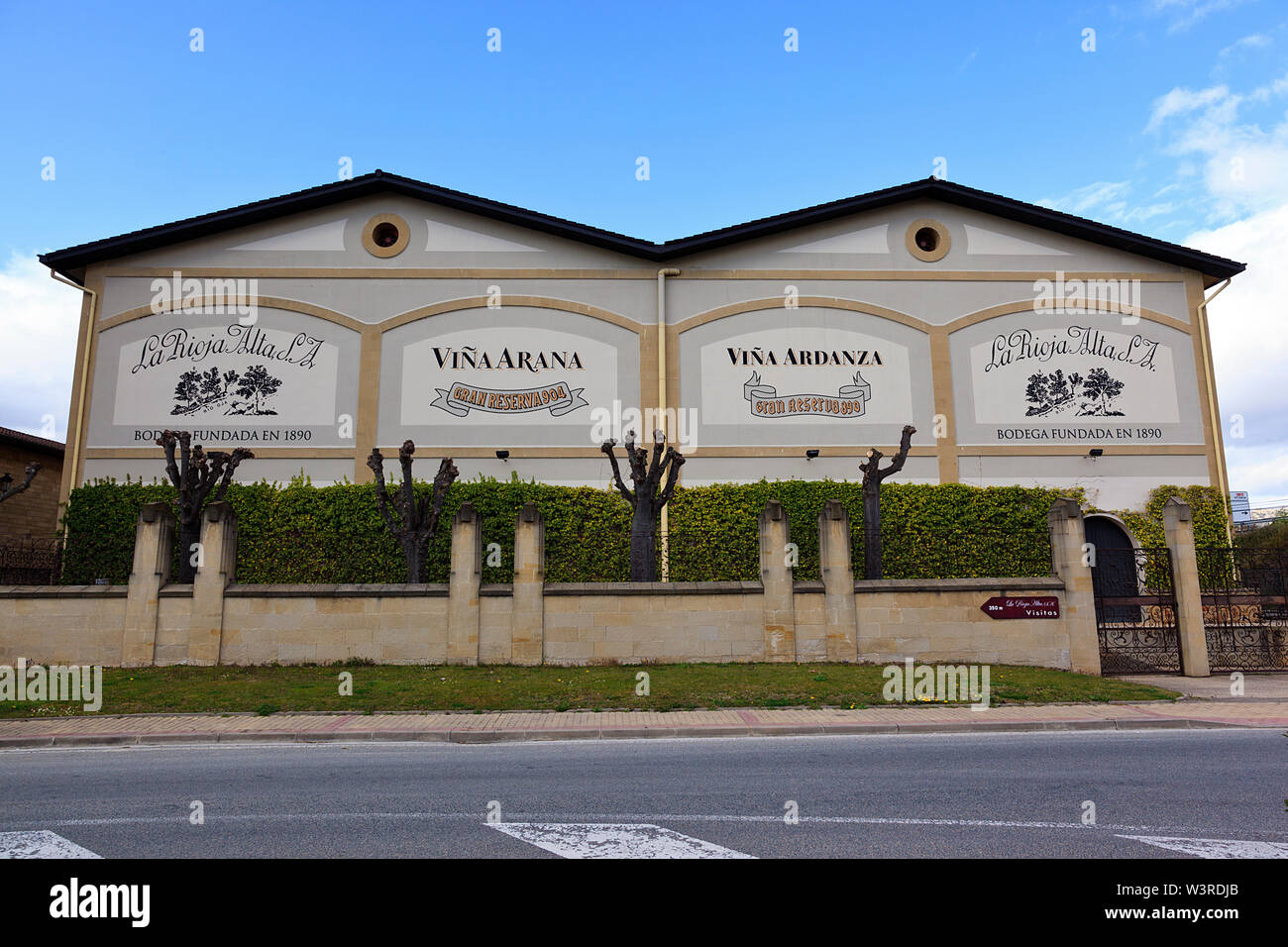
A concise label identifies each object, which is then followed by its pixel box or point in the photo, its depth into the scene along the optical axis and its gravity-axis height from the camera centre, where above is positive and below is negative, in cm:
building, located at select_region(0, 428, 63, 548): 2577 +354
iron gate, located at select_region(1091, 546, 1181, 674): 1561 -82
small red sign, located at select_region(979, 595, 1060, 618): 1495 -43
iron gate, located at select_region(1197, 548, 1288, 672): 1588 -80
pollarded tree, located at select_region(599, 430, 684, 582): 1645 +186
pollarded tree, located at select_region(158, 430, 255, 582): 1678 +247
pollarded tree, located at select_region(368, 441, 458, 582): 1647 +164
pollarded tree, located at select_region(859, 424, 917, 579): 1730 +198
